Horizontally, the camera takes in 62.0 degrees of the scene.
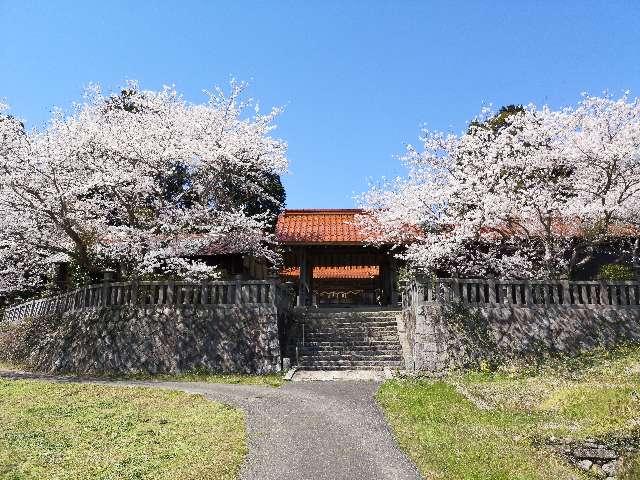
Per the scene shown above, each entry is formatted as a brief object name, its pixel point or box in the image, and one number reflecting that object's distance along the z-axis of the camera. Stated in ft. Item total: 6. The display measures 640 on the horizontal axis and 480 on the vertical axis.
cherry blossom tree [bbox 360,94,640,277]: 61.05
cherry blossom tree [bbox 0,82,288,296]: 63.46
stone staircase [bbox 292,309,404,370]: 61.00
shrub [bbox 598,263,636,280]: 66.80
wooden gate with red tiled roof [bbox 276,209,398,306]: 81.87
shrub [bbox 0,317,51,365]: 75.26
